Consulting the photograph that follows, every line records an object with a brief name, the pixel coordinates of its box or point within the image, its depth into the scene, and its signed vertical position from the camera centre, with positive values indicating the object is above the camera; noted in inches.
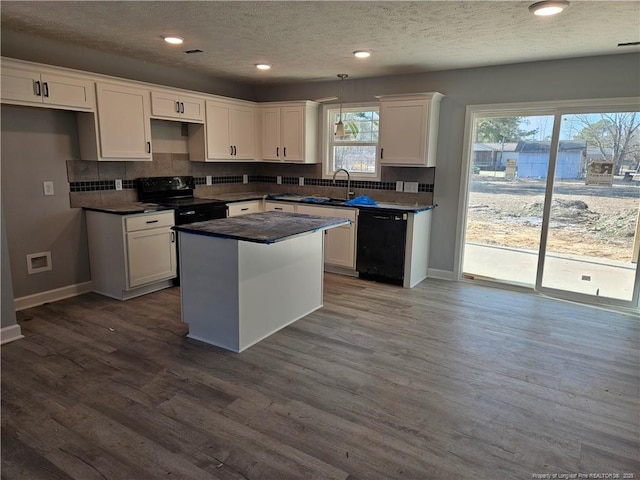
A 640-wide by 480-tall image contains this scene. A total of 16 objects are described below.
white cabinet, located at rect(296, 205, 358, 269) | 199.8 -34.3
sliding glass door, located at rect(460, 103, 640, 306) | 162.2 -11.6
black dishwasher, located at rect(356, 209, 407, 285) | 187.0 -34.4
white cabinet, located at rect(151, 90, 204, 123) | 177.4 +25.7
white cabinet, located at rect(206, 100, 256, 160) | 206.4 +18.1
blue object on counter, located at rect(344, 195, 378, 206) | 199.6 -15.6
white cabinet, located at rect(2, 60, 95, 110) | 131.7 +24.6
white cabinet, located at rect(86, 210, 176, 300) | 161.2 -34.4
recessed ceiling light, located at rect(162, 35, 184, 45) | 140.8 +42.4
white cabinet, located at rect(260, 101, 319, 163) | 220.5 +19.0
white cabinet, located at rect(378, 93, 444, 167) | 185.2 +18.0
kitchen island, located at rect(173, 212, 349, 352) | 121.0 -33.3
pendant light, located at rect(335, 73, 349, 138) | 197.2 +18.5
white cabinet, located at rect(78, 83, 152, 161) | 158.1 +14.6
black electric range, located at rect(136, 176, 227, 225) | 182.4 -15.9
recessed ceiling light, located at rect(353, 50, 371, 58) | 156.9 +42.9
